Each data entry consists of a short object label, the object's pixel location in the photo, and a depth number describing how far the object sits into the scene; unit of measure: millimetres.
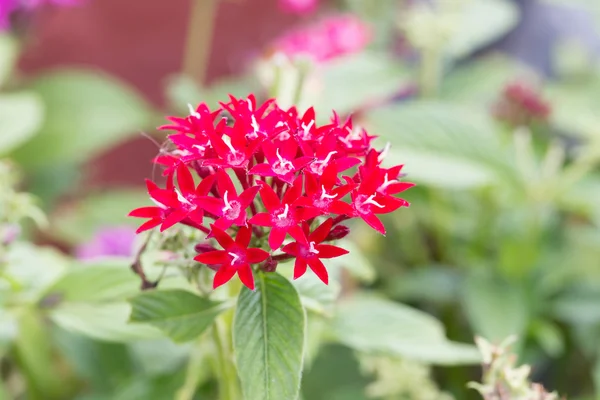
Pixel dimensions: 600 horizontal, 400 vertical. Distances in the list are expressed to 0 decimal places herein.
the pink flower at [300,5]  1005
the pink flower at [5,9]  910
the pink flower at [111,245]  703
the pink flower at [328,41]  842
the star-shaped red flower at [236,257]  469
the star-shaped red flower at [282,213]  467
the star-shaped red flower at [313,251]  470
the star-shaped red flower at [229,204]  469
